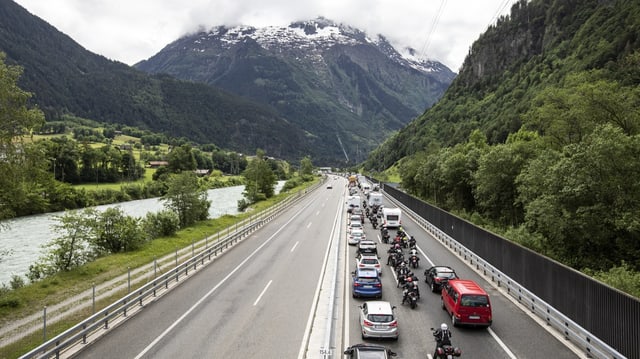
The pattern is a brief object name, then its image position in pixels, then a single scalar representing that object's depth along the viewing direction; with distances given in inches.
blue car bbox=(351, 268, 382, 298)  848.9
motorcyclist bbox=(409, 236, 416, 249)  1369.8
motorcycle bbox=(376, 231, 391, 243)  1592.0
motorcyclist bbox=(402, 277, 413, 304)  818.8
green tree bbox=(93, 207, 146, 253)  1499.8
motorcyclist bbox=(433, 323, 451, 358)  535.5
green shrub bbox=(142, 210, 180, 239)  1806.1
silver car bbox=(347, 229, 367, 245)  1529.3
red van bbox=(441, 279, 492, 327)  685.3
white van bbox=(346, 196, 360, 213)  2534.7
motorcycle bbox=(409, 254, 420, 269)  1139.9
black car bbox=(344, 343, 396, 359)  493.5
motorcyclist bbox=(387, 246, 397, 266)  1172.4
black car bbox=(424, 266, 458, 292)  908.6
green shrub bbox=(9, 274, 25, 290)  1068.2
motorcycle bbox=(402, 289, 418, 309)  803.4
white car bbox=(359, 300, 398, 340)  622.5
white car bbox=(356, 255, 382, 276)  1021.2
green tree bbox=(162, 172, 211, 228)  2210.9
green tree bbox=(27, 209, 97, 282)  1207.4
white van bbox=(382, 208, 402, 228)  1893.5
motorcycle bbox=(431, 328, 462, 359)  516.7
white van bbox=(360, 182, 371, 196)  4379.9
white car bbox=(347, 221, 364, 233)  1676.7
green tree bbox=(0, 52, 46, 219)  808.3
